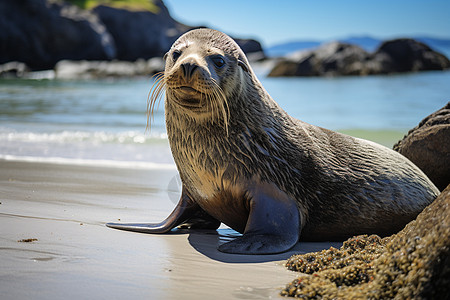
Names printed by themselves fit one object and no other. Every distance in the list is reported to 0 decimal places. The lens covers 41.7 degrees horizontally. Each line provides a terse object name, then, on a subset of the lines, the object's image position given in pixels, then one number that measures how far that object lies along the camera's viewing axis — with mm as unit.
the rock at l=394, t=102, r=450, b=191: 5957
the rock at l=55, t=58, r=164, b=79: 42062
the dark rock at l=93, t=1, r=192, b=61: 60625
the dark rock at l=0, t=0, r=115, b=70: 49094
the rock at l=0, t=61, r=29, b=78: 41425
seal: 4301
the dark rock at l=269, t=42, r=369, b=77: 38688
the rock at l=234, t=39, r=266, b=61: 58162
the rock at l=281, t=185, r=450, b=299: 2492
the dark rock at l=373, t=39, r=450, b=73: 40406
